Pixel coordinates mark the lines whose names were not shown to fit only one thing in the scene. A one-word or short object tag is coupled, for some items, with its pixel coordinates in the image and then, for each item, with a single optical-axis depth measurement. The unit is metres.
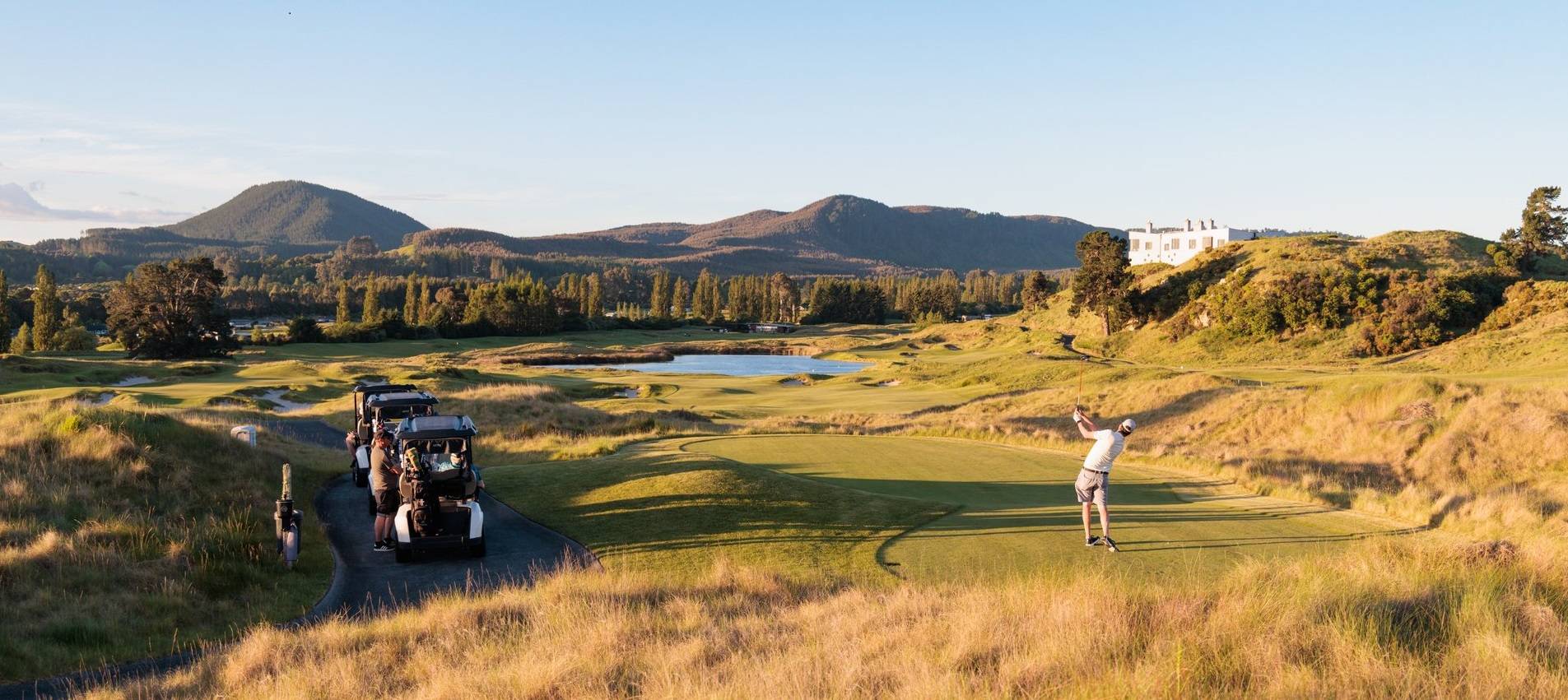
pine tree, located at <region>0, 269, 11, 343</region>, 84.50
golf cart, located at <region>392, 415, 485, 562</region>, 13.59
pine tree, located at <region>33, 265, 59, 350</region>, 89.06
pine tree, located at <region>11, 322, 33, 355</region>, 88.39
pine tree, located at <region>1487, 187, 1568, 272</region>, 67.56
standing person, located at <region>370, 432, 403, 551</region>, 14.62
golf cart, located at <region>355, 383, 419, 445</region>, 20.44
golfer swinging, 12.16
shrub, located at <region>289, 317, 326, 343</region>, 100.12
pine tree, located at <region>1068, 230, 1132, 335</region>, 77.19
